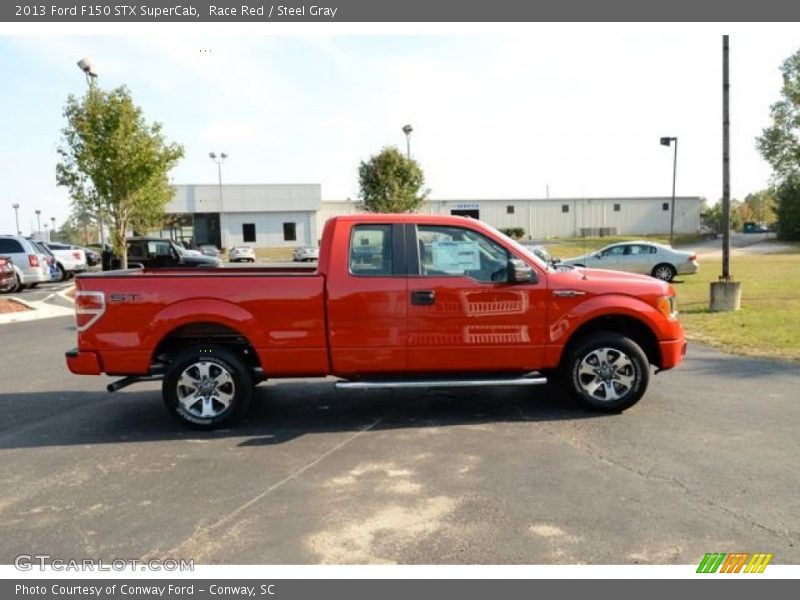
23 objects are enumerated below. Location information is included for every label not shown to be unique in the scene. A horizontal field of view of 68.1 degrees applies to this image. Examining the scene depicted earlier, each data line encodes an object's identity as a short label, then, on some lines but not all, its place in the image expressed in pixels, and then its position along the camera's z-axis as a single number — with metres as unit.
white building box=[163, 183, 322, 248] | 57.56
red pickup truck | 5.39
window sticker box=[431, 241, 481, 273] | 5.58
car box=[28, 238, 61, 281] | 19.83
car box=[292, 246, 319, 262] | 41.47
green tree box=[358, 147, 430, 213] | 32.00
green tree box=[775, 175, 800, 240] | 58.44
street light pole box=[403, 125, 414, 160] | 29.72
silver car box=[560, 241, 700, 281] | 20.02
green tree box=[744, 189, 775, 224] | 121.72
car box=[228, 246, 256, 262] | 45.22
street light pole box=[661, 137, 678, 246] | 34.69
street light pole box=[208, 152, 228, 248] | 57.53
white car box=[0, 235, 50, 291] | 18.88
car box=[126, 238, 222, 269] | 21.59
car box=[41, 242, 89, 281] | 25.11
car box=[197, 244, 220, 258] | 40.28
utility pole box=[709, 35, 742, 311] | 12.09
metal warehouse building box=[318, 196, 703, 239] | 67.19
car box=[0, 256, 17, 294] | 16.86
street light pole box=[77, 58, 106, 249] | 17.34
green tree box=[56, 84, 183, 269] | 17.70
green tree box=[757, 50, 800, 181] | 54.59
